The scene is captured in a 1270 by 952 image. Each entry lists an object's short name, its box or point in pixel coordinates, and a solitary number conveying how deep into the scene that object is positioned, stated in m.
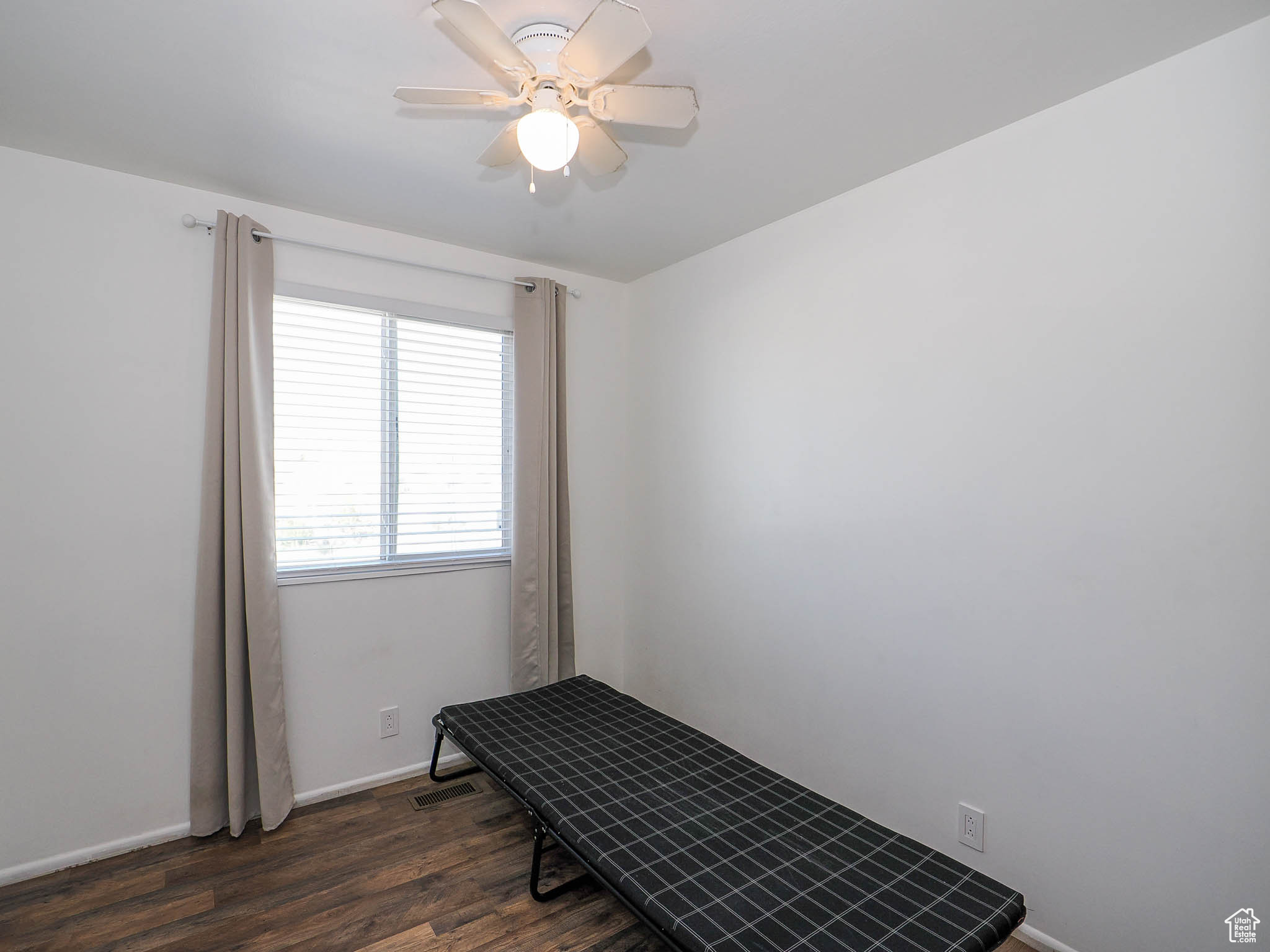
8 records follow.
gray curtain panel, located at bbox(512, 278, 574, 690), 3.23
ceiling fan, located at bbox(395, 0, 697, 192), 1.41
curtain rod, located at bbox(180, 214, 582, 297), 2.48
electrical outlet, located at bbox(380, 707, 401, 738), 2.94
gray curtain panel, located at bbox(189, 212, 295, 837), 2.44
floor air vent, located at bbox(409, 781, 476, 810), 2.75
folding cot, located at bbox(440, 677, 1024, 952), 1.51
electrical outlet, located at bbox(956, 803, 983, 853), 2.06
